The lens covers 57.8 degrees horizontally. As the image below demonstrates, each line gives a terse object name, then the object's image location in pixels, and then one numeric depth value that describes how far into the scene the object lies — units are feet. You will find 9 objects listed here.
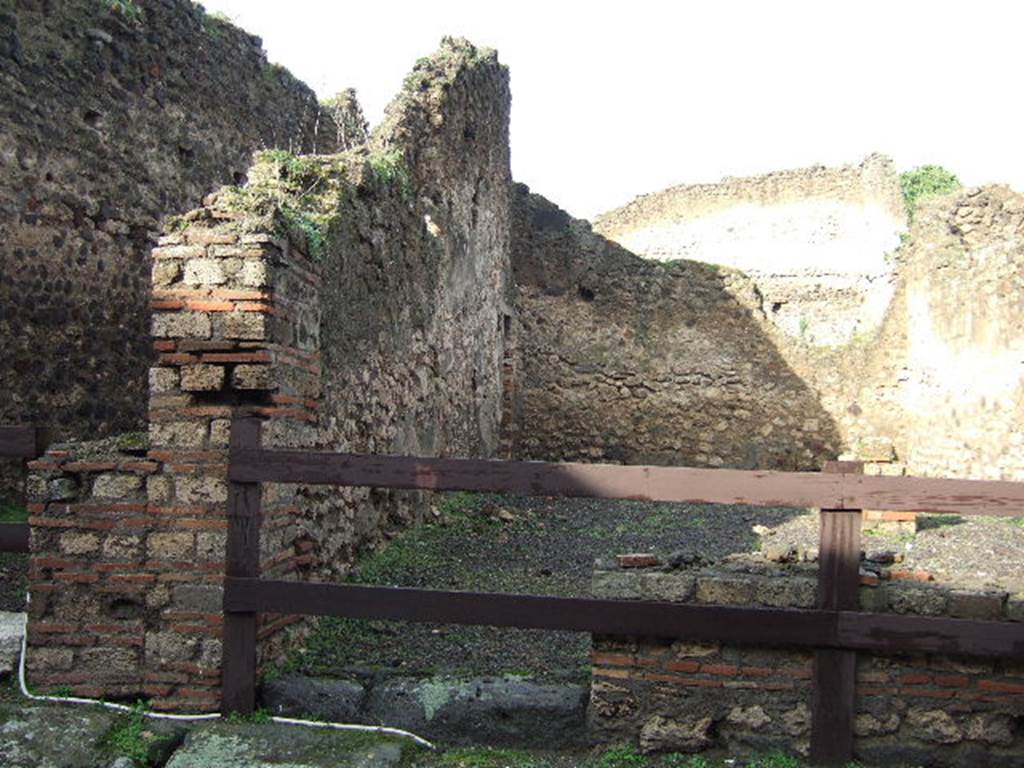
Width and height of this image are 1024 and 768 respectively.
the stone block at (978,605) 12.37
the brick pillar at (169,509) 13.85
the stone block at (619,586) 13.01
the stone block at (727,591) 12.75
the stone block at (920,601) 12.40
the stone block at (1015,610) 12.37
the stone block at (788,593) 12.57
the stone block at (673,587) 12.87
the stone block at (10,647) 14.42
